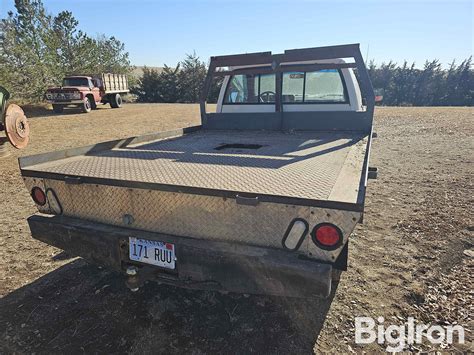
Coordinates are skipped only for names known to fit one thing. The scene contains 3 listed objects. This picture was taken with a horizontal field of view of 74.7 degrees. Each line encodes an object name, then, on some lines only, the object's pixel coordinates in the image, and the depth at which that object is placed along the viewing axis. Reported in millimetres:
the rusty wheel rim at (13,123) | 6285
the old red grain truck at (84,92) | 17047
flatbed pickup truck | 1748
